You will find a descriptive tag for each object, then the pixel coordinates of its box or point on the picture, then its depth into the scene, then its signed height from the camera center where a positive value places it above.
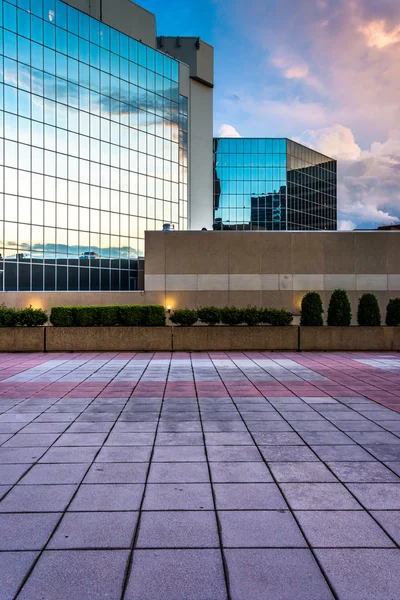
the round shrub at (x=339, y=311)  18.14 -0.60
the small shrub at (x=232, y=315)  18.05 -0.79
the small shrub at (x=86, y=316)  17.53 -0.84
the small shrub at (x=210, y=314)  17.95 -0.75
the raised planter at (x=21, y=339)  17.30 -1.78
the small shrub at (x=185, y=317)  18.02 -0.88
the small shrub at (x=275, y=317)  18.17 -0.87
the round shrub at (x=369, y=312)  18.17 -0.64
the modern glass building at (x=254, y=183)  70.00 +18.84
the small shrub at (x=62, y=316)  17.53 -0.84
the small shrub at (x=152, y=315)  17.77 -0.79
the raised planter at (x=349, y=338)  17.94 -1.73
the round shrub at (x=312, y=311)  18.20 -0.60
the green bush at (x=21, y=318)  17.45 -0.93
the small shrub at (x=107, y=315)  17.62 -0.80
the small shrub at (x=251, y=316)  18.06 -0.82
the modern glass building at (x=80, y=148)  38.12 +15.01
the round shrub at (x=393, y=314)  18.30 -0.71
